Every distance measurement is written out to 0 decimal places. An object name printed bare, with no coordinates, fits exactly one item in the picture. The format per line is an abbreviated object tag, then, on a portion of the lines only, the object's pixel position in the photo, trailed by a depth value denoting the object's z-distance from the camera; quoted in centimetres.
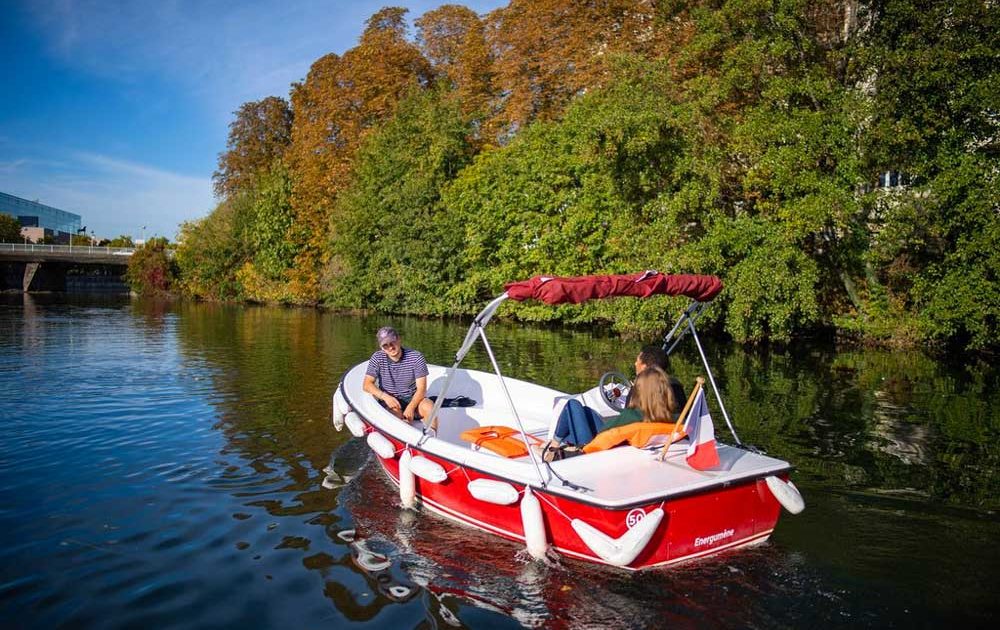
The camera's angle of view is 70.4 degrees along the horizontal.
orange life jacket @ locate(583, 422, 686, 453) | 685
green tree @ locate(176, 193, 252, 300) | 5825
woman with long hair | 701
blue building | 16892
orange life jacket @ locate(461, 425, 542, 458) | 767
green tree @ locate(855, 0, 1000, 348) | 1725
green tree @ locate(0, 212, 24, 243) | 10225
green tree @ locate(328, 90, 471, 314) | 3659
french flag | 628
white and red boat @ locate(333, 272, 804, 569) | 584
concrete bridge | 7125
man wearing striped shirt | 962
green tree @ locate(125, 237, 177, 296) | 6844
